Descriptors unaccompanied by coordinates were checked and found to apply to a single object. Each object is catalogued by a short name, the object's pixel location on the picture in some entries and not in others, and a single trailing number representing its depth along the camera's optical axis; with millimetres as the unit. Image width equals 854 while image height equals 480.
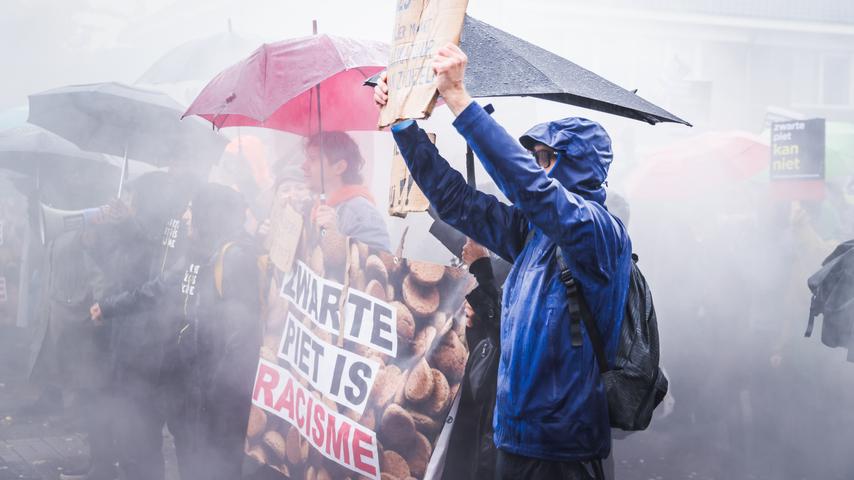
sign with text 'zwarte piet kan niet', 6227
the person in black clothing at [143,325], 4336
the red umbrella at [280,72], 3354
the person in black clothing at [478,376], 2662
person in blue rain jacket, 1818
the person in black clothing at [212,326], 3877
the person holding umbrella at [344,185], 3590
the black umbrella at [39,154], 6504
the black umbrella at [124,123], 5129
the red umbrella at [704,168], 7223
